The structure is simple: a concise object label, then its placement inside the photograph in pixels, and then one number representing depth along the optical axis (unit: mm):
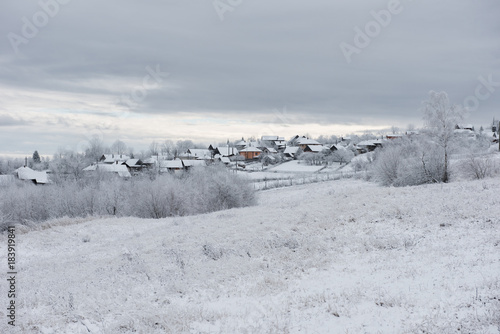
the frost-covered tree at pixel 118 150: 160050
